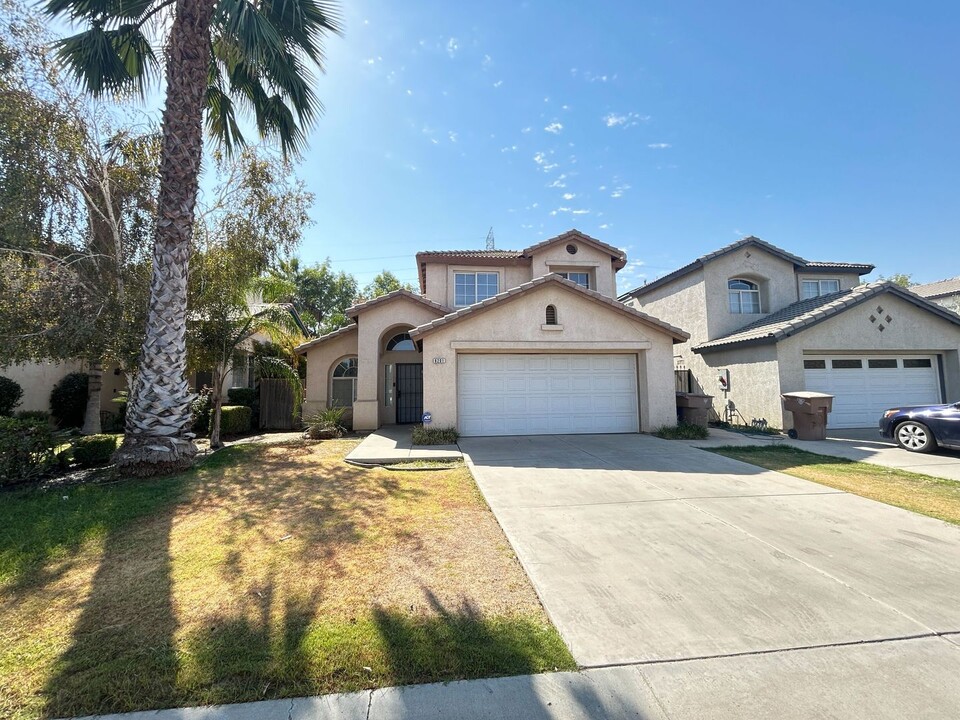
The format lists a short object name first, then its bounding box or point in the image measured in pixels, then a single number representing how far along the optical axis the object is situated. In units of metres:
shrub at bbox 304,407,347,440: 12.84
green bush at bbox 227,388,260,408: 15.66
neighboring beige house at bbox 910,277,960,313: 26.36
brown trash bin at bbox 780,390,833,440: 11.50
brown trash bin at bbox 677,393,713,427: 12.64
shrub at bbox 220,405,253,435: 13.68
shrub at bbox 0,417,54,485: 7.14
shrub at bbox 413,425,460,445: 10.71
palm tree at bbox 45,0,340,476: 8.01
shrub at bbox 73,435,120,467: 8.39
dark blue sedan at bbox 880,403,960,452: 9.18
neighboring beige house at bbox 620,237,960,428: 12.93
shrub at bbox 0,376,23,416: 13.24
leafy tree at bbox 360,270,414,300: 39.62
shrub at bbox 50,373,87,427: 14.66
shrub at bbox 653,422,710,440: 11.64
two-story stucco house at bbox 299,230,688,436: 11.72
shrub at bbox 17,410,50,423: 13.46
